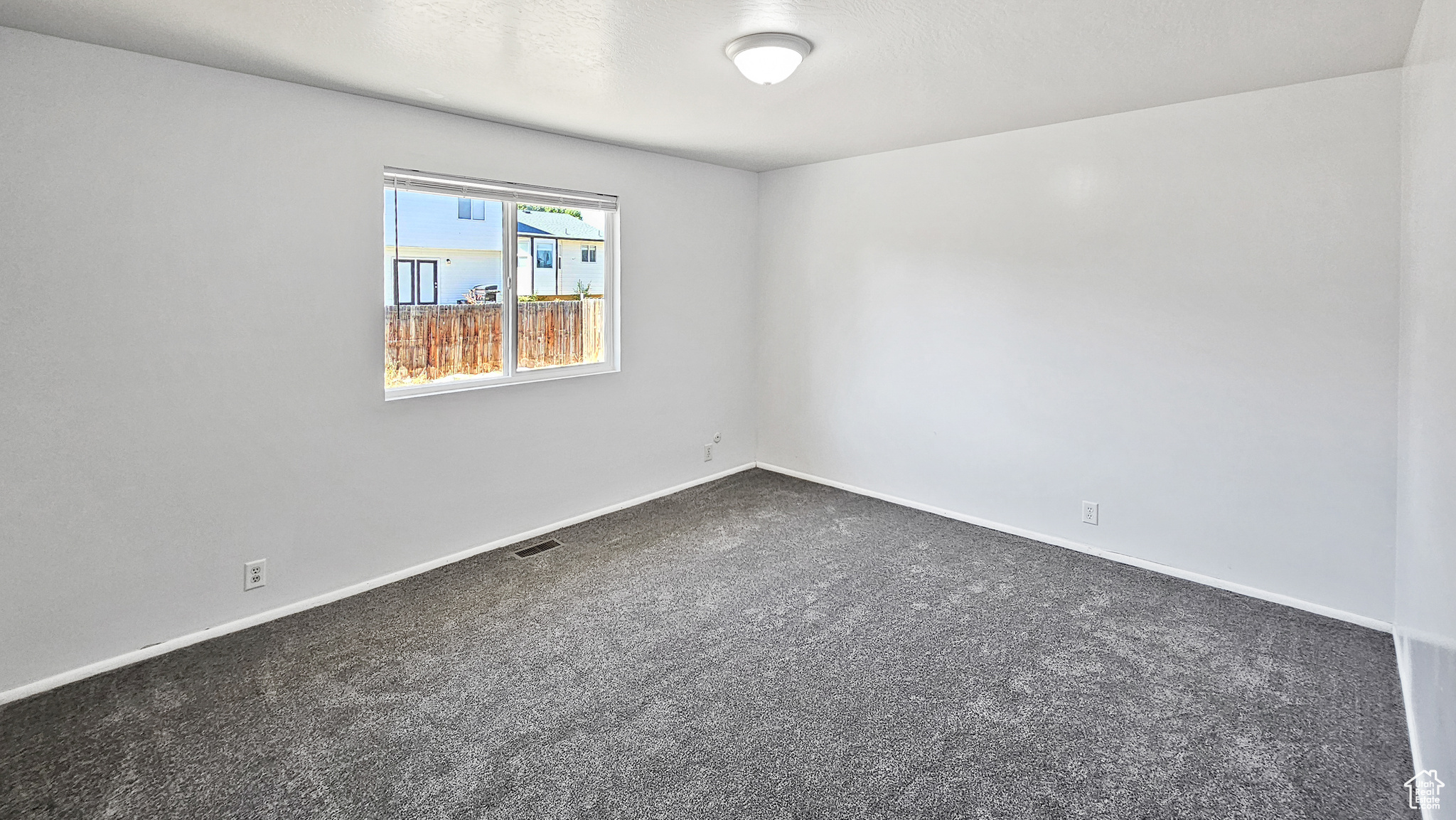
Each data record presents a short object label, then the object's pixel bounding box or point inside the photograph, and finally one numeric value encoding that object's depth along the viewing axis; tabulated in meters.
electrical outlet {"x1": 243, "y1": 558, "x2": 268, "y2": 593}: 2.95
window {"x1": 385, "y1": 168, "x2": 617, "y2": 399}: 3.46
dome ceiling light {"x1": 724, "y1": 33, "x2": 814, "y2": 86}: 2.36
